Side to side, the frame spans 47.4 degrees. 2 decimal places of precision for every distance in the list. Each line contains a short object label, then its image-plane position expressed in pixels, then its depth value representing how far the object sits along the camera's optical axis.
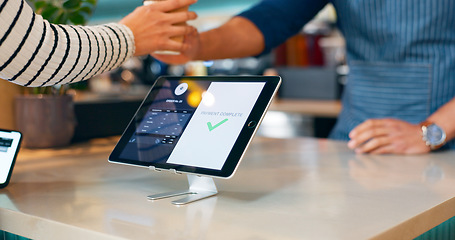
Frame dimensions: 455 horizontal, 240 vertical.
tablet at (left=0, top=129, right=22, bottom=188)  0.83
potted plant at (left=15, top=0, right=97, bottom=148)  1.20
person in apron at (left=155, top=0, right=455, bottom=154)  1.29
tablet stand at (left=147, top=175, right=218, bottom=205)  0.75
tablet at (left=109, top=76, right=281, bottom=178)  0.71
